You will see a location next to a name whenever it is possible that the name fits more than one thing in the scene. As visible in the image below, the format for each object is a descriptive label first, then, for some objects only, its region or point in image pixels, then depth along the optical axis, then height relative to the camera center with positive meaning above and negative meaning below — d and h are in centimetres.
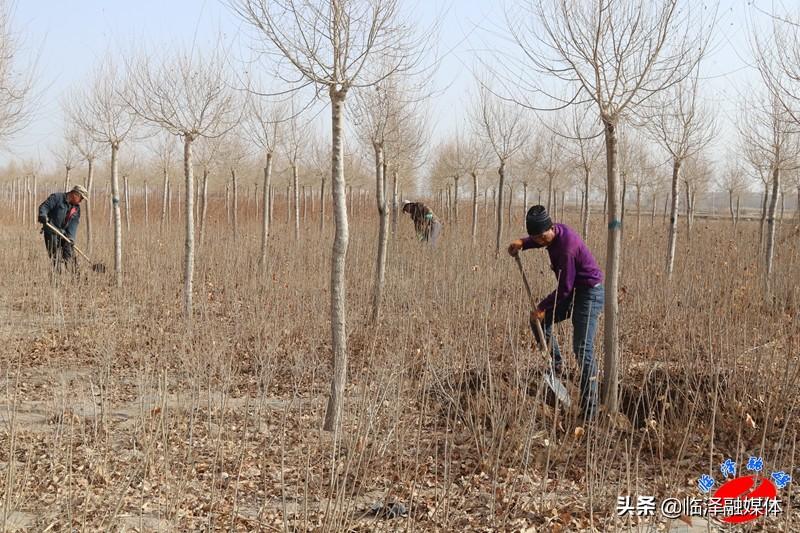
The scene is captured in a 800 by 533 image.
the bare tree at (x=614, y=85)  407 +85
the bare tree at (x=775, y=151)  788 +105
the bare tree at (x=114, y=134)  910 +110
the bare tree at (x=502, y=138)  1173 +144
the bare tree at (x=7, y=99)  679 +120
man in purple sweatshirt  434 -44
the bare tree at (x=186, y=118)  681 +99
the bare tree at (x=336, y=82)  414 +85
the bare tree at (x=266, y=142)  1066 +122
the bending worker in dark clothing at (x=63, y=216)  866 -8
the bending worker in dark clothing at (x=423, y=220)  1073 -5
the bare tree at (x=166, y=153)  1620 +150
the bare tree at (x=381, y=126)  709 +106
